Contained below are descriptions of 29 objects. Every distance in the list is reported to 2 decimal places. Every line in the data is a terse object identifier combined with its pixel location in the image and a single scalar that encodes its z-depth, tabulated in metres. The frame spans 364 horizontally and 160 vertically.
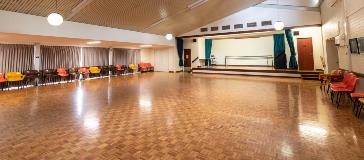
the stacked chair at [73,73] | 11.46
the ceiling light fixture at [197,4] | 9.07
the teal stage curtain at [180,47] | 16.08
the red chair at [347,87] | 4.70
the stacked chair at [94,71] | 12.52
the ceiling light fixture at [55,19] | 5.28
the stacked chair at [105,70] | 13.61
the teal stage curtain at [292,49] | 11.36
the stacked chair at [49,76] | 10.23
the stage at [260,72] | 10.30
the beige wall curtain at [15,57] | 8.96
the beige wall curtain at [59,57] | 10.54
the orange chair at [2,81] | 8.29
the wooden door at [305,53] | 11.06
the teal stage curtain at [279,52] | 12.23
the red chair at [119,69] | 14.48
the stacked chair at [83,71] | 12.01
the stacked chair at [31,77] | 9.35
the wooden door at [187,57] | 16.44
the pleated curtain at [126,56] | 14.91
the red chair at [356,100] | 3.90
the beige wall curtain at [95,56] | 12.73
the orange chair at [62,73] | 10.72
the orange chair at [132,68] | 15.71
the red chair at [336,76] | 6.47
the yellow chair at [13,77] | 8.52
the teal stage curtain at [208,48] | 16.25
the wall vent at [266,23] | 11.54
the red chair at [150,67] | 17.23
